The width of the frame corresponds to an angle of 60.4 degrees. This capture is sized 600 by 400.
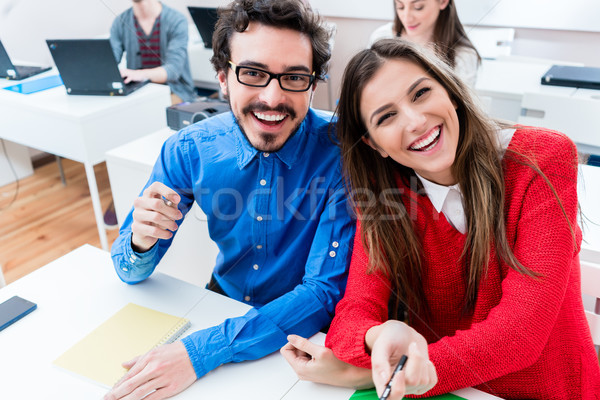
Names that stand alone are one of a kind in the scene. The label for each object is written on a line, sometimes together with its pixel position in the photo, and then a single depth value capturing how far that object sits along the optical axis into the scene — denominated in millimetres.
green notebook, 834
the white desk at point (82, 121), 2193
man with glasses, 1012
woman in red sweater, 865
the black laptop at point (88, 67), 2207
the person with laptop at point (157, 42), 3049
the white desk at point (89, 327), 864
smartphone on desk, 1011
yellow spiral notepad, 906
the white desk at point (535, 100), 1859
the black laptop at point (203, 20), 2777
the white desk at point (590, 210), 1234
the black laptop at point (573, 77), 2291
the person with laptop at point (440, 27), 2377
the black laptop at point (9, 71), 2658
